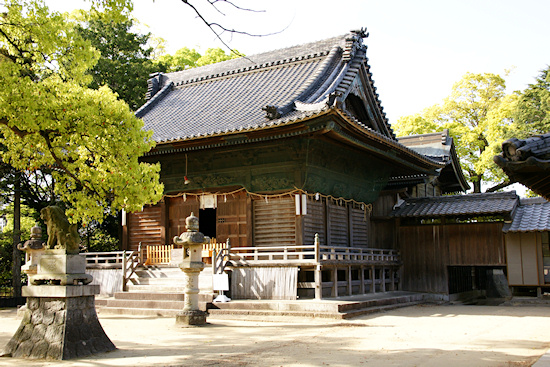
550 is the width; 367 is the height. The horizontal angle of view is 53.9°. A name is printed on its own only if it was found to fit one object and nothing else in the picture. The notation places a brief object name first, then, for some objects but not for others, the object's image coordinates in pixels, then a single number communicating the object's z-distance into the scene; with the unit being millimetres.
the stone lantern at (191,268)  12920
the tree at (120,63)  27922
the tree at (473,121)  36344
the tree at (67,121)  9664
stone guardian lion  9422
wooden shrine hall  16391
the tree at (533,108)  31406
